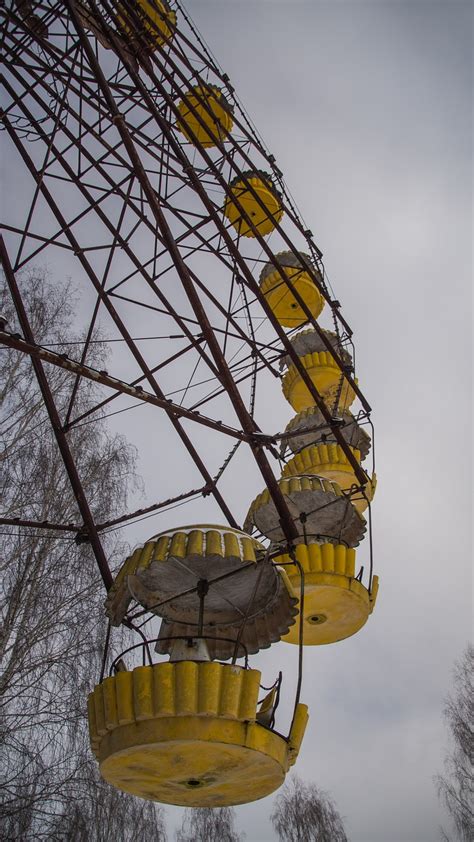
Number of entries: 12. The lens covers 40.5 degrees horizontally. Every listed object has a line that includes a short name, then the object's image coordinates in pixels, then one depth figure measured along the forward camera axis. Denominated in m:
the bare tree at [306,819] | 27.14
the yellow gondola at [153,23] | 12.27
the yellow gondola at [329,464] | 13.21
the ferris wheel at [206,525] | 5.41
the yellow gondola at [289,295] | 16.40
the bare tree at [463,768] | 22.53
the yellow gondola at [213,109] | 15.37
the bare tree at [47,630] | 9.84
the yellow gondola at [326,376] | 16.14
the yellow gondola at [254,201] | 15.81
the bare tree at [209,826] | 28.34
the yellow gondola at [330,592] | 9.25
